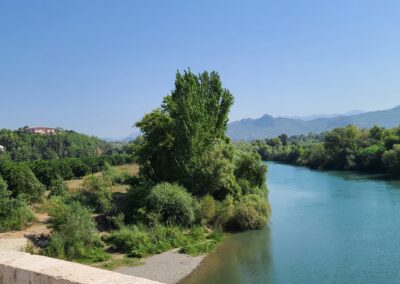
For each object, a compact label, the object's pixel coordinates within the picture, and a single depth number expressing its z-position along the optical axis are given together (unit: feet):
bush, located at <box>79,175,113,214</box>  98.12
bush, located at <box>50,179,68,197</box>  107.85
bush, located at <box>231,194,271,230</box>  101.30
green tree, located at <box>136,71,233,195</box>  108.58
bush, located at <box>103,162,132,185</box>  133.65
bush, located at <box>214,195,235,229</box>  101.40
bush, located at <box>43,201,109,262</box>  72.13
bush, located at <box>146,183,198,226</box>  92.58
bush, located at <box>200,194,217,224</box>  100.99
